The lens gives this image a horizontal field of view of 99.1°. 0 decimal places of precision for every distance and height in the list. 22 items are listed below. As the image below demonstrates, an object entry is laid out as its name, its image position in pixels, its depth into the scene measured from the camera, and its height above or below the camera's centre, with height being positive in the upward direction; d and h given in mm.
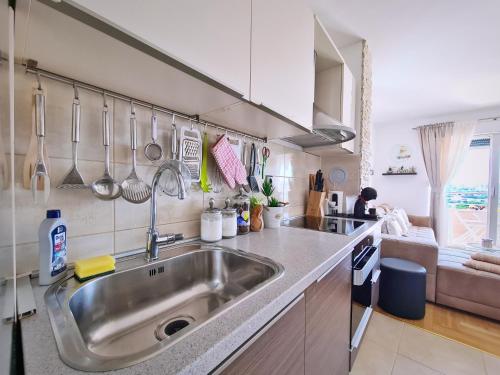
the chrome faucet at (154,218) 729 -124
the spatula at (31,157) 550 +63
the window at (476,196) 3338 -166
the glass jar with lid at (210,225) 930 -185
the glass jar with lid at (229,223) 1009 -188
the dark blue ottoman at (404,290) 1728 -865
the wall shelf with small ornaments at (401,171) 3916 +271
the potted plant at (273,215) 1284 -187
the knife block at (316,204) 1768 -163
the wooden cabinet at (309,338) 461 -434
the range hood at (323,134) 1212 +328
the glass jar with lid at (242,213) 1106 -153
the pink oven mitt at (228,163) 982 +100
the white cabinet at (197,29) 441 +378
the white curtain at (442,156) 3483 +499
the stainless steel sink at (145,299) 368 -339
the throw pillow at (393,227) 2469 -496
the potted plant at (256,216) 1182 -180
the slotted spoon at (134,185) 727 -9
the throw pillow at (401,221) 2849 -492
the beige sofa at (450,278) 1757 -803
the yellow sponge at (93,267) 575 -237
